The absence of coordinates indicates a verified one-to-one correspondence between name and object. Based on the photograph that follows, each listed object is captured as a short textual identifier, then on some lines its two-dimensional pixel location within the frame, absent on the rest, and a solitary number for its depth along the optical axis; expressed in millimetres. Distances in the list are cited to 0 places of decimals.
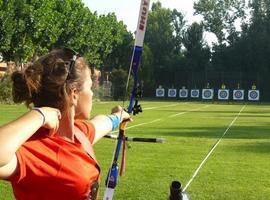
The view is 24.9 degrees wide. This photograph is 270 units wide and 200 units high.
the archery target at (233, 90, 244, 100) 58062
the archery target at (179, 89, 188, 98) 61719
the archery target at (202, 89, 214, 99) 59406
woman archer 2148
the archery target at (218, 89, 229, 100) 57625
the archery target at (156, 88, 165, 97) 63406
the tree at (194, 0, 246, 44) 78875
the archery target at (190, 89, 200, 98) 61031
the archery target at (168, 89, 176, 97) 63406
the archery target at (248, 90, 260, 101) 59938
